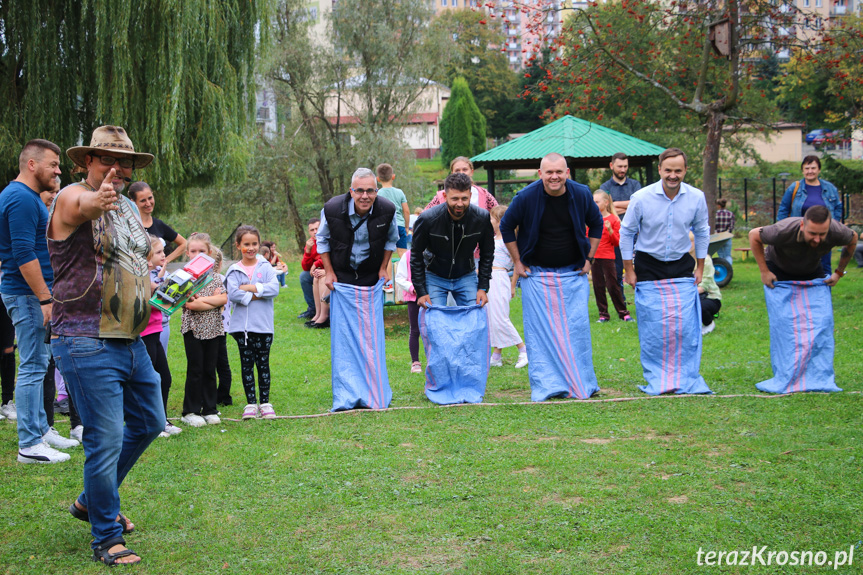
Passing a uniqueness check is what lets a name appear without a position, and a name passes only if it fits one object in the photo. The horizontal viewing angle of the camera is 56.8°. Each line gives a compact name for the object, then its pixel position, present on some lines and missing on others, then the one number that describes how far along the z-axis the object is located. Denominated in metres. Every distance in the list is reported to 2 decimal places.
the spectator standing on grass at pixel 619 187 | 12.16
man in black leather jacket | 6.97
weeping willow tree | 11.17
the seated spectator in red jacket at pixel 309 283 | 13.09
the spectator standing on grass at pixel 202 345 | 6.47
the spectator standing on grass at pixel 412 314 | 8.55
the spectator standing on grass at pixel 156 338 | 6.11
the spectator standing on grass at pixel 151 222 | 6.52
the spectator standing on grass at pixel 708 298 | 10.54
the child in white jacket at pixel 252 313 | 6.68
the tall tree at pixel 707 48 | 15.06
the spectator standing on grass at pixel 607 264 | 11.46
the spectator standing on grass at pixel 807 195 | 10.91
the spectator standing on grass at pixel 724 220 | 18.75
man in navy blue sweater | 7.07
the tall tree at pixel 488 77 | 61.78
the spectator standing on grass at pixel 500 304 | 8.86
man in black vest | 6.98
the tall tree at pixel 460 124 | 50.31
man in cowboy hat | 3.81
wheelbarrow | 15.43
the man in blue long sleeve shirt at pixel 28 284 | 5.39
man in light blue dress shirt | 7.15
